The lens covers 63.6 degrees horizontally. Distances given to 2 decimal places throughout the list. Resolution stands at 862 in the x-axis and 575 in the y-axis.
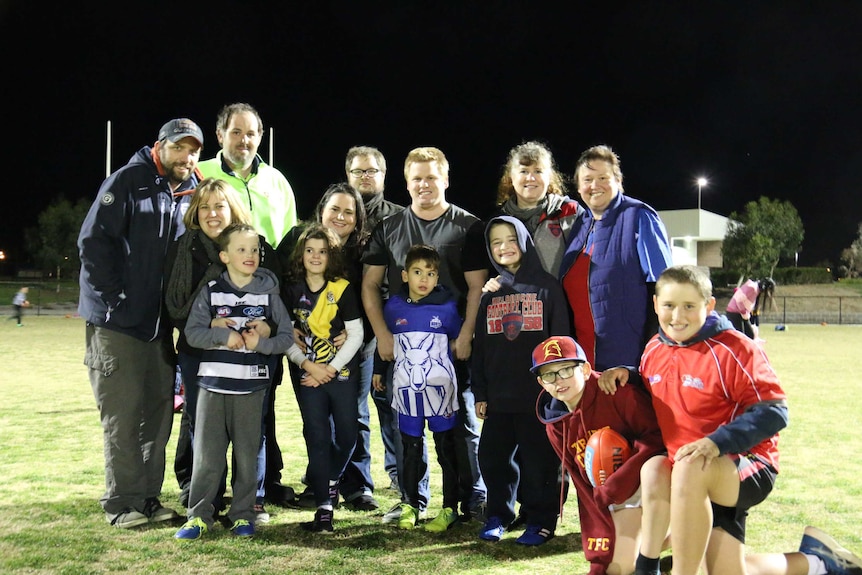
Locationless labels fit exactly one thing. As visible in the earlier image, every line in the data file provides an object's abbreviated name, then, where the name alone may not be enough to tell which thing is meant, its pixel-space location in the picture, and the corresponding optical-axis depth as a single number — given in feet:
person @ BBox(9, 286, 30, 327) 82.73
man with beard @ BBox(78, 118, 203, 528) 13.84
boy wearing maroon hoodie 10.76
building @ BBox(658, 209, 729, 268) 161.17
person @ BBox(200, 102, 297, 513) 15.90
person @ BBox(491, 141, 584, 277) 14.37
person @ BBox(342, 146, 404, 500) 15.79
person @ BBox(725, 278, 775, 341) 35.17
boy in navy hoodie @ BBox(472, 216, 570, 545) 12.91
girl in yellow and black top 13.96
